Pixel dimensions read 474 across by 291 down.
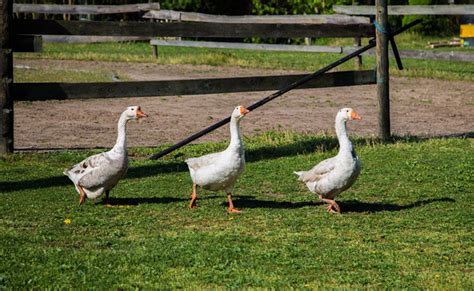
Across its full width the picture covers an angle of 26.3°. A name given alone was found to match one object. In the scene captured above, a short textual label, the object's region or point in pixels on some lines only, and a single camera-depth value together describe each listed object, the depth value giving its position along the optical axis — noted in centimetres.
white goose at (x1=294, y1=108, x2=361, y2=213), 957
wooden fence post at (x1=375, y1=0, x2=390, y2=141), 1438
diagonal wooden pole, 1321
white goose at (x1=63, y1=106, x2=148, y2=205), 1003
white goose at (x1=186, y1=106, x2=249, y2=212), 965
